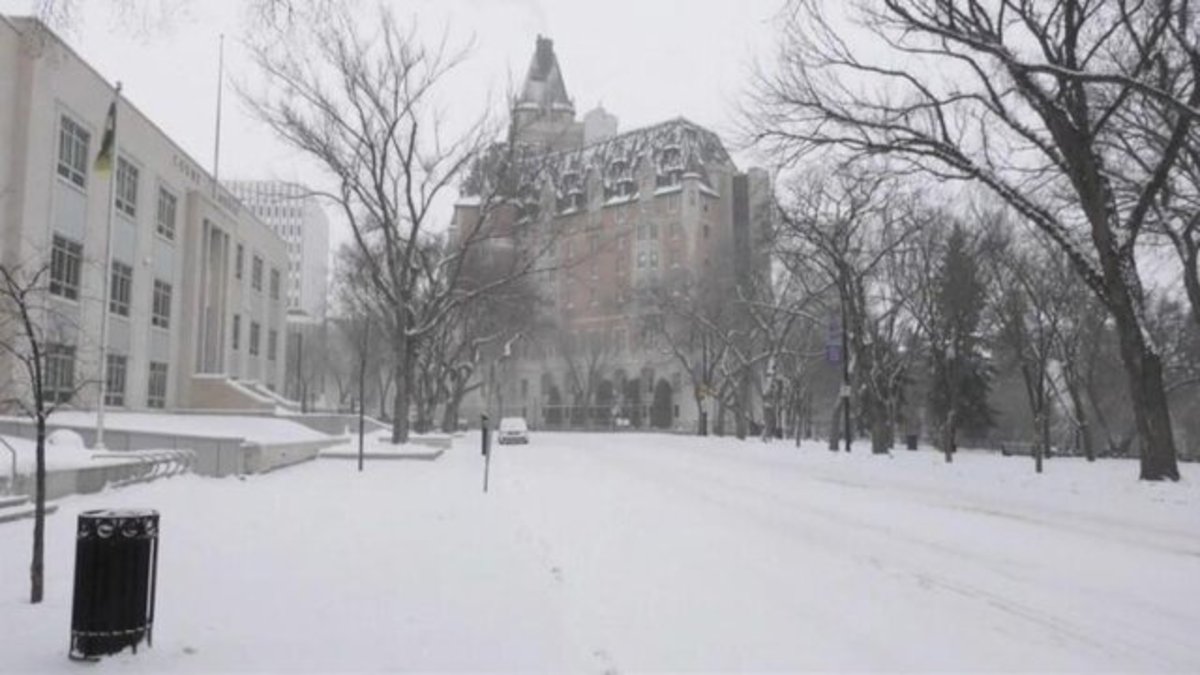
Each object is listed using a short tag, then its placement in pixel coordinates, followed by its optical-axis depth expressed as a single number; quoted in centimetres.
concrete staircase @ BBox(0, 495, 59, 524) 1358
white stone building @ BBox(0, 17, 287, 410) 2928
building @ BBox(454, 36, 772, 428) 11312
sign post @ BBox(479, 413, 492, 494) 2204
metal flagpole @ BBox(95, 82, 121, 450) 2613
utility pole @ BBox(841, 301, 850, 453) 3734
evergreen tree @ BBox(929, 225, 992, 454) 4281
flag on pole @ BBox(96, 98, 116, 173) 2728
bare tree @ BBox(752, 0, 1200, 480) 2269
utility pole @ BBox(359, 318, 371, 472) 2487
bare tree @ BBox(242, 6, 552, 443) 3622
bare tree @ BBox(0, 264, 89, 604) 837
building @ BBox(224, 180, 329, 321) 8906
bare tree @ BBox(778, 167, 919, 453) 3891
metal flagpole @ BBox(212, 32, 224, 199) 4956
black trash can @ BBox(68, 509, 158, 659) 677
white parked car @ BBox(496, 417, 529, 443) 5769
